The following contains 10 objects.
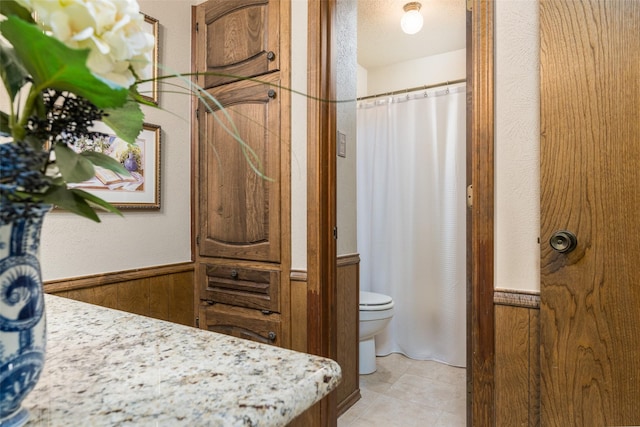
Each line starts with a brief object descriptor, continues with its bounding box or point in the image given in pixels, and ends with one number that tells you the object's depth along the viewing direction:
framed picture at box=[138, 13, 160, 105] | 1.95
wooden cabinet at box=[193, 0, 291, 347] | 1.83
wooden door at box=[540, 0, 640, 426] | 1.08
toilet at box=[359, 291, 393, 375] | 2.39
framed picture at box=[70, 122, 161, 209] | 1.79
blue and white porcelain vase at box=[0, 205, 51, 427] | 0.38
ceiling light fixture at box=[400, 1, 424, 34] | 2.47
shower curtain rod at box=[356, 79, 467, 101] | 2.67
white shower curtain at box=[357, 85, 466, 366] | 2.69
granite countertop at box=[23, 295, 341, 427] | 0.44
